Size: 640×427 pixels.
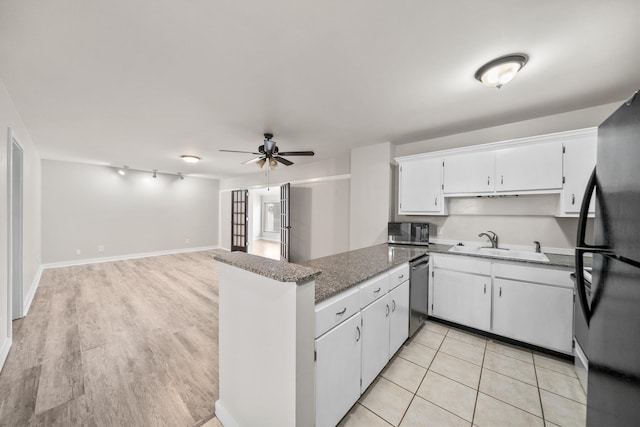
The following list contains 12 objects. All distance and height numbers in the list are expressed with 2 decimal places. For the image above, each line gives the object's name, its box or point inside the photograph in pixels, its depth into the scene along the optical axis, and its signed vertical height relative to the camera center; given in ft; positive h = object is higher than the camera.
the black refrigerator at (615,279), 2.16 -0.71
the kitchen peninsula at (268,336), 3.44 -2.12
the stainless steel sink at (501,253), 7.85 -1.49
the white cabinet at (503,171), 7.29 +1.56
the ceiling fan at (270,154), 10.65 +2.70
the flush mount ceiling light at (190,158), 14.79 +3.41
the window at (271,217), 33.88 -0.92
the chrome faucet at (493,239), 9.23 -1.05
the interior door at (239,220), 22.98 -0.97
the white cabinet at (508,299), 6.81 -2.86
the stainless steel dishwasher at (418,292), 7.67 -2.83
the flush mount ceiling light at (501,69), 5.36 +3.51
